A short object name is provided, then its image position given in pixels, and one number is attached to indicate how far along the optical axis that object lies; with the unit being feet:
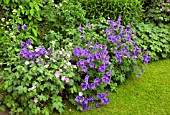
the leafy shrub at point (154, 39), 17.38
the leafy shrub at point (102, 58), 12.80
